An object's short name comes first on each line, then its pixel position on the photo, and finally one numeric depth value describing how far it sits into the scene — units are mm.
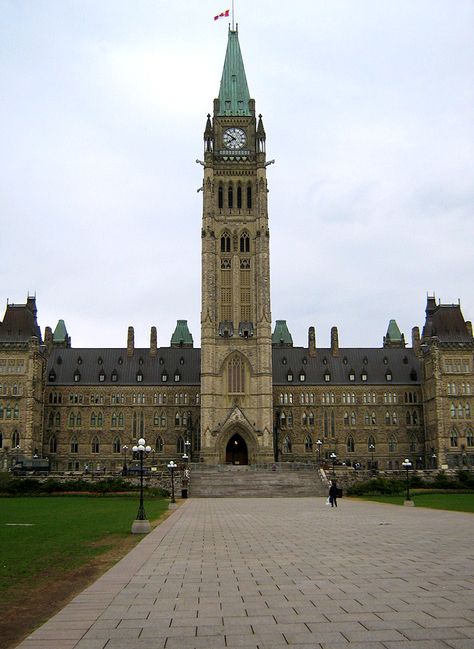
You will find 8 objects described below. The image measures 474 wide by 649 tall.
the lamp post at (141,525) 27141
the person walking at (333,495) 42344
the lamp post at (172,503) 46181
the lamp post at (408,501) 43656
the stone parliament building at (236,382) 91188
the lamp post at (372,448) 101725
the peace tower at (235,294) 89125
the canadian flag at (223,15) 88562
